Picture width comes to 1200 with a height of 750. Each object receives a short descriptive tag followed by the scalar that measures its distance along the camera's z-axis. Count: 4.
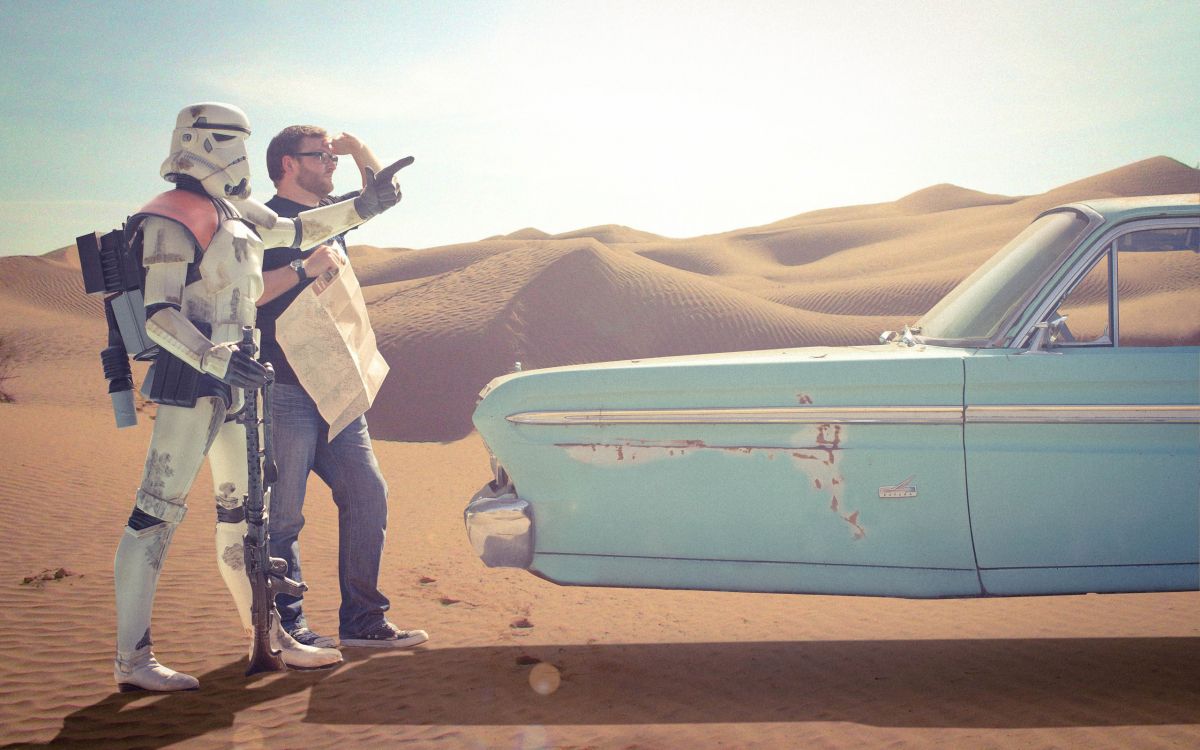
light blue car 3.11
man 3.90
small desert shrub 19.05
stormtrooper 3.43
